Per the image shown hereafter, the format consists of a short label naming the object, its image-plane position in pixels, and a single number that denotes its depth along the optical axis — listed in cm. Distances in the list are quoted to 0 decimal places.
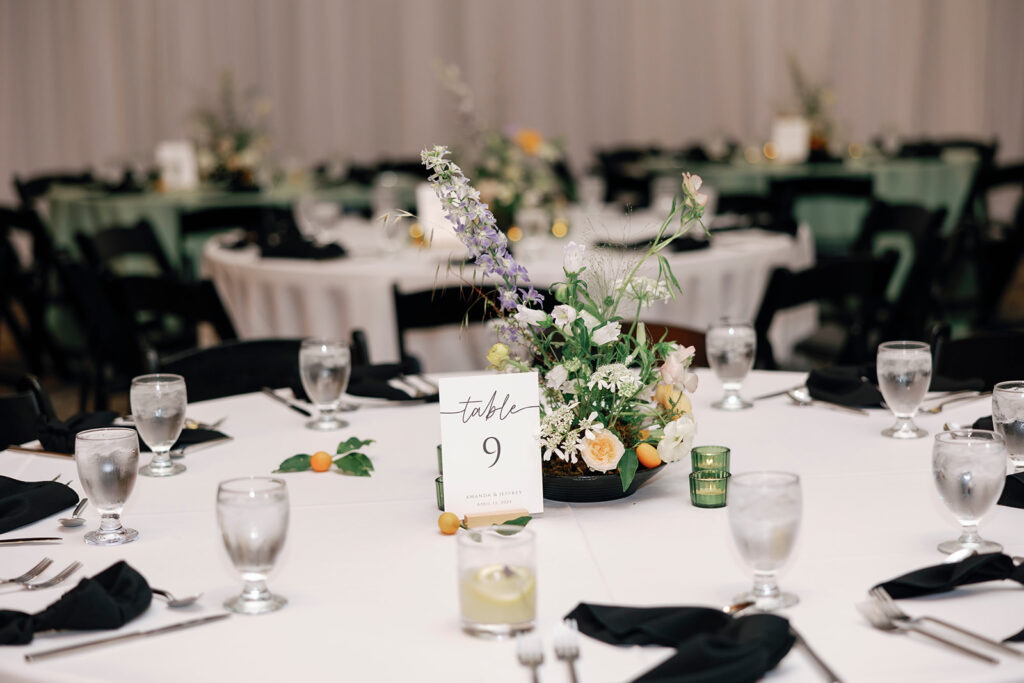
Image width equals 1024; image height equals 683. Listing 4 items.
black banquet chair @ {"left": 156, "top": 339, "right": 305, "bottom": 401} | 262
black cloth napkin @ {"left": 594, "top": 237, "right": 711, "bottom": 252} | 382
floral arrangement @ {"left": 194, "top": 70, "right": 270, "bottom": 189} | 656
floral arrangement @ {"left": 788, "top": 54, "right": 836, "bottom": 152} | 778
